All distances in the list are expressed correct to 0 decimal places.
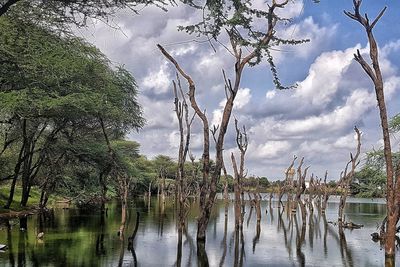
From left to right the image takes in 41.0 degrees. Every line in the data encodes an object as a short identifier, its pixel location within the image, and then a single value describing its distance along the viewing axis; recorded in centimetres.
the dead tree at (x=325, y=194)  4462
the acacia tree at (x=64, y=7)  920
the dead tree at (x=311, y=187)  4922
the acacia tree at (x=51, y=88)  1266
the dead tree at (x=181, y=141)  2513
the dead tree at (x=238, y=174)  2892
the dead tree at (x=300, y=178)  4090
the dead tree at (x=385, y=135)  1731
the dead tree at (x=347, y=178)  3169
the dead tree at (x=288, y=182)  4569
